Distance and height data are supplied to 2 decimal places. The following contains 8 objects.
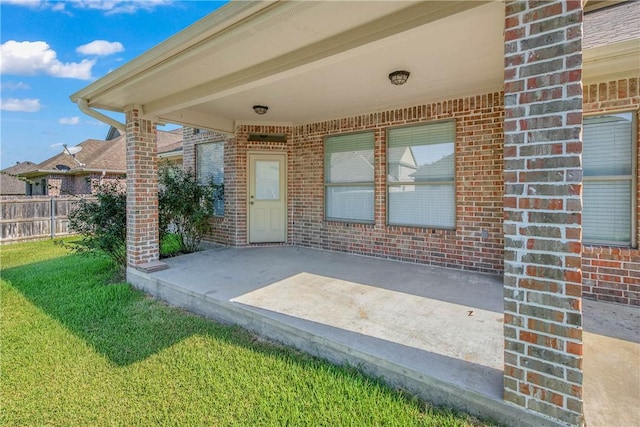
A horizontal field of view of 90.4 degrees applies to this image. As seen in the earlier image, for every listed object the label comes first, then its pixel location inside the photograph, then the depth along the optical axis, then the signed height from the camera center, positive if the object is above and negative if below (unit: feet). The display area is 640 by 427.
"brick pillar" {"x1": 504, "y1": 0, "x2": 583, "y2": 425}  5.21 -0.03
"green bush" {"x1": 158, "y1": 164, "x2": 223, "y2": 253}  19.43 +0.01
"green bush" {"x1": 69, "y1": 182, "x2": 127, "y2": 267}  17.16 -0.90
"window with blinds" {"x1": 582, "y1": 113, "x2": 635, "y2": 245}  11.36 +0.98
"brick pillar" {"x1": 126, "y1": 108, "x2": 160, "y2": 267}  15.70 +0.96
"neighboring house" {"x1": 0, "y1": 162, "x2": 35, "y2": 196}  74.18 +5.54
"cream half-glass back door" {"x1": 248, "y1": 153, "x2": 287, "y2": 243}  21.66 +0.66
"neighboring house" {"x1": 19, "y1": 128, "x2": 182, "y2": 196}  44.86 +6.26
